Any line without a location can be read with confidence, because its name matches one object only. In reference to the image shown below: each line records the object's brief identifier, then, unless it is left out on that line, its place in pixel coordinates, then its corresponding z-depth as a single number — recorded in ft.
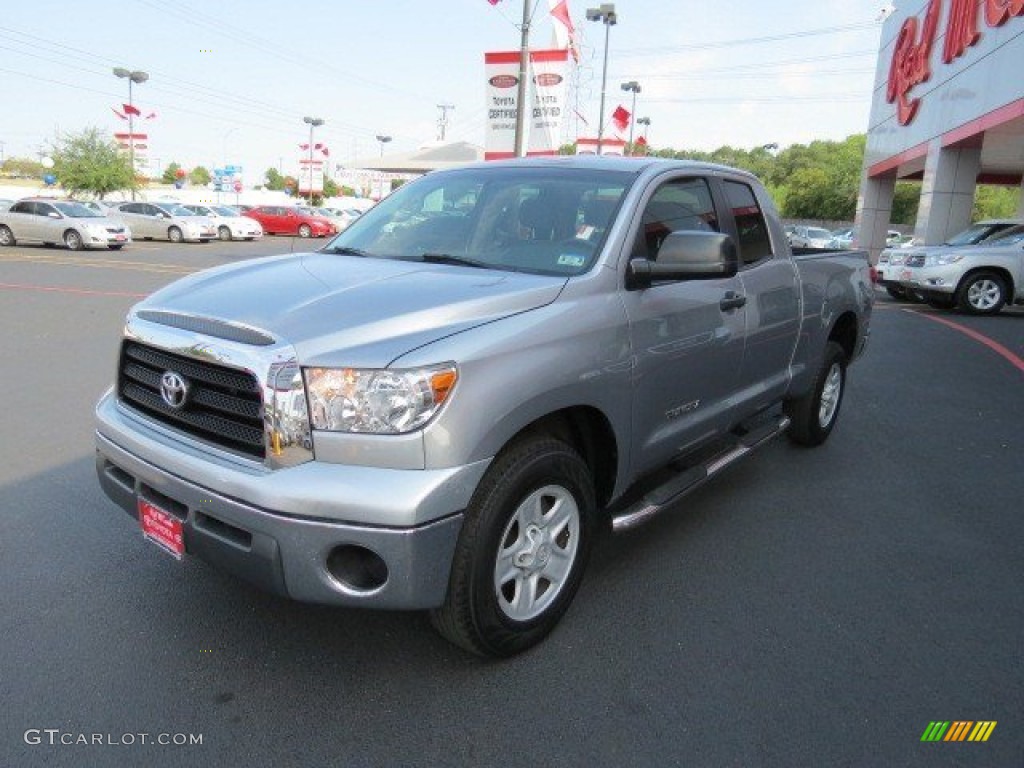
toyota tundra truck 7.79
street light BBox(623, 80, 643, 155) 130.41
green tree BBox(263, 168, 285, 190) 503.20
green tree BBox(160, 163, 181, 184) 405.68
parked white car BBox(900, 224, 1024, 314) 44.21
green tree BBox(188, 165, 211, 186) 459.65
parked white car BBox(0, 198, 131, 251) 80.33
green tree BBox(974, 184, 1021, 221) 222.28
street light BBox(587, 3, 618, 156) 90.27
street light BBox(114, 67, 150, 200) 136.36
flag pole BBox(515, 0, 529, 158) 51.37
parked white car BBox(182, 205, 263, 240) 111.34
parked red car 129.90
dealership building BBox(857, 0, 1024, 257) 52.90
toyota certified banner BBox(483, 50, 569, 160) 53.26
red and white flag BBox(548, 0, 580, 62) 54.44
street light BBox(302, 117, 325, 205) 180.55
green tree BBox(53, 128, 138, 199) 145.69
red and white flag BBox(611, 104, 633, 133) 67.21
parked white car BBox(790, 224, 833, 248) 124.98
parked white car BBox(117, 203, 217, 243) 103.14
